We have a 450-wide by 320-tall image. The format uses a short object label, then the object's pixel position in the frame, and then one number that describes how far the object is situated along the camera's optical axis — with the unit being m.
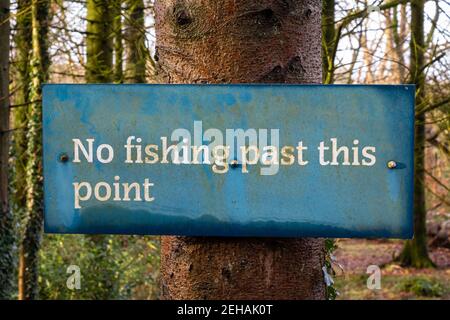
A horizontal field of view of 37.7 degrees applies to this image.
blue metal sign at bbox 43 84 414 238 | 1.76
